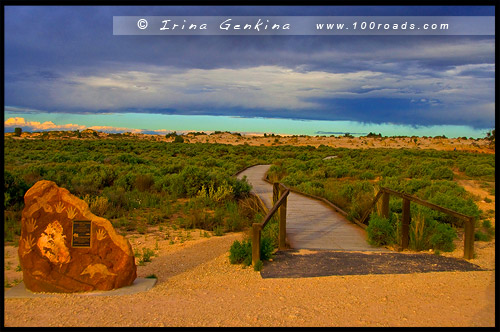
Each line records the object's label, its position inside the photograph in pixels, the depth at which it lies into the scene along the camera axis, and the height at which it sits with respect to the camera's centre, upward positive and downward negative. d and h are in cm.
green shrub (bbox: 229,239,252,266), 684 -148
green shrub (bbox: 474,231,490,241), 893 -152
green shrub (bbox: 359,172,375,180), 2119 -46
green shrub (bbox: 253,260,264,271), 632 -155
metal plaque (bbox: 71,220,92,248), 529 -88
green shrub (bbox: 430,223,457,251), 764 -136
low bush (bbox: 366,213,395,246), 819 -133
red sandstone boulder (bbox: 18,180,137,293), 524 -107
